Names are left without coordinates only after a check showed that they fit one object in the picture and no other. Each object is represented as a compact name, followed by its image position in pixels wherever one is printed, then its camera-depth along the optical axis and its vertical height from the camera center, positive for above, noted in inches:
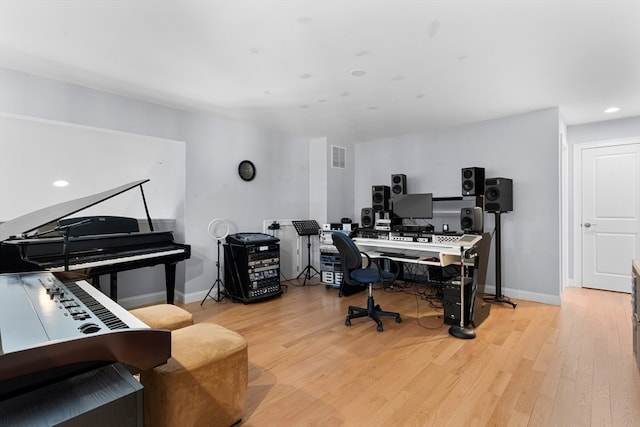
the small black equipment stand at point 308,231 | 193.5 -11.9
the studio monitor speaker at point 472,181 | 158.1 +14.1
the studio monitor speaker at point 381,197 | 191.8 +8.0
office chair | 123.3 -24.8
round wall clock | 177.5 +23.9
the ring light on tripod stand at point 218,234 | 161.5 -11.3
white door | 167.0 -3.6
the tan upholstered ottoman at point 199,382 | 57.3 -32.1
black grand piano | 69.9 -11.0
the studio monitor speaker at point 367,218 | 187.3 -4.1
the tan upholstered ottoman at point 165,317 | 80.1 -26.7
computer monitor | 168.6 +2.5
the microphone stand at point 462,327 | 114.1 -43.3
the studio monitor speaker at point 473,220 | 148.9 -4.8
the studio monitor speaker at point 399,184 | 191.6 +16.2
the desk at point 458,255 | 124.8 -18.6
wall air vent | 214.1 +36.8
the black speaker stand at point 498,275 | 156.1 -32.3
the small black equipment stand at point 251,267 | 155.5 -27.3
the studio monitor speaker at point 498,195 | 153.7 +7.0
